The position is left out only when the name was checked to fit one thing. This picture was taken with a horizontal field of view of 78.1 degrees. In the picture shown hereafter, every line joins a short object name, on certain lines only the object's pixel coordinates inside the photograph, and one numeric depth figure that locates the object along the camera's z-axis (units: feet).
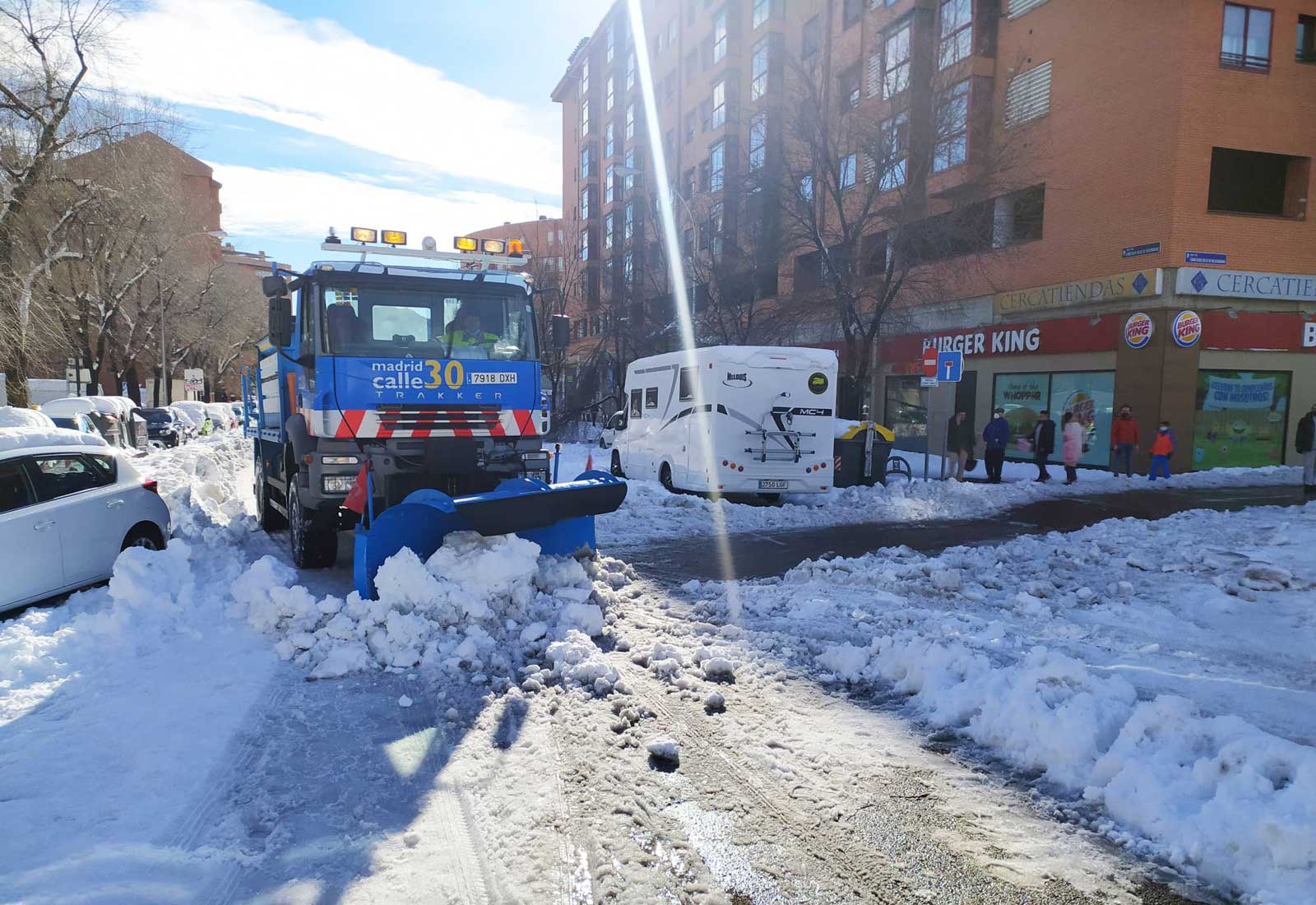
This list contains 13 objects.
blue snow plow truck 25.68
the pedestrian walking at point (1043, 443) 65.21
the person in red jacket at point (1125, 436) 63.46
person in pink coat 64.59
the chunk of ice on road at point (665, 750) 14.17
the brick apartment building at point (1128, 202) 68.23
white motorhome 46.80
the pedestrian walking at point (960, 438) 64.59
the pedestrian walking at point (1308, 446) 56.18
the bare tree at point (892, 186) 70.74
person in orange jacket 62.18
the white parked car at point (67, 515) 21.26
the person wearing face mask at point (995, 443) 63.93
